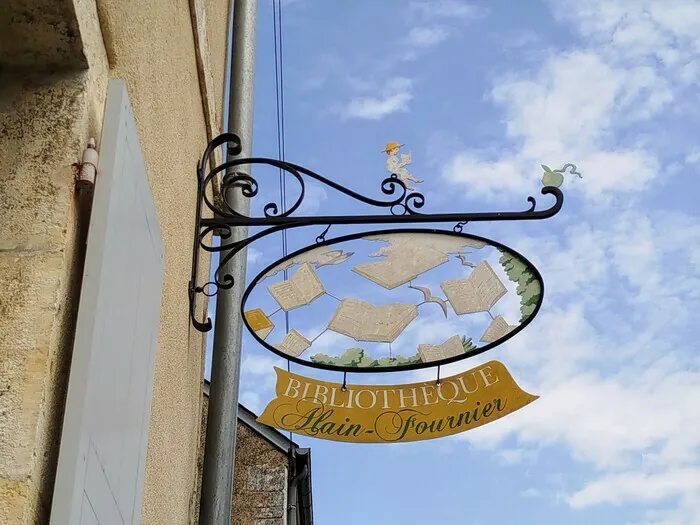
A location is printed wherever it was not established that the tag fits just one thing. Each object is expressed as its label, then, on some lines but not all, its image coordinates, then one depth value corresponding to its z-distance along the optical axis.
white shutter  1.76
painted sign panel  3.39
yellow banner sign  3.34
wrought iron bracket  3.36
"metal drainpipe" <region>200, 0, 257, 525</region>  3.75
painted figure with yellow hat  3.59
